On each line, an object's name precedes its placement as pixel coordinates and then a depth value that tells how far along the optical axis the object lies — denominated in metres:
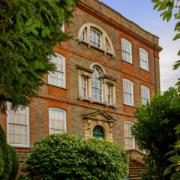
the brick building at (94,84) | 22.09
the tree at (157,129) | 13.64
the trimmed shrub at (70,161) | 15.43
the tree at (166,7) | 3.02
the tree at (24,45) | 10.95
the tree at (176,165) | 2.68
